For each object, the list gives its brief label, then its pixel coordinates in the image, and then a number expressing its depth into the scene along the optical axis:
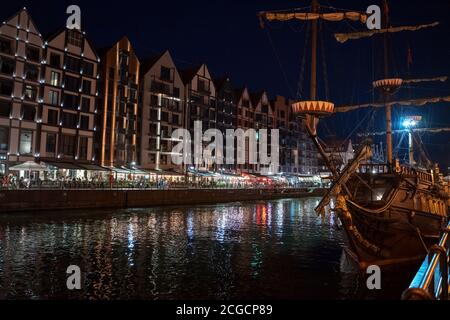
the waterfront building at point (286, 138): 126.88
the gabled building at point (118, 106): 69.06
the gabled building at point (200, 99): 88.50
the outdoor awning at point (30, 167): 48.12
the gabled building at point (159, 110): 77.94
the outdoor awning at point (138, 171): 66.93
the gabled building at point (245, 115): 106.62
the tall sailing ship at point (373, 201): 18.50
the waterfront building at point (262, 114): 114.81
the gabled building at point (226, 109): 98.81
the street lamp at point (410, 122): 48.92
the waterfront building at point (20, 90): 53.91
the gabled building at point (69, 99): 59.56
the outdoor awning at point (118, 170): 64.55
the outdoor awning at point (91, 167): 59.75
